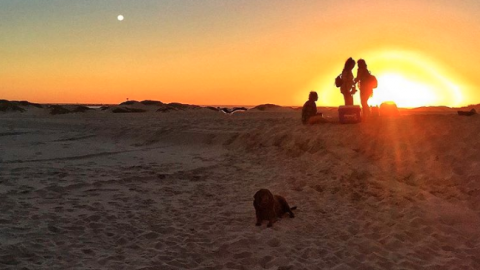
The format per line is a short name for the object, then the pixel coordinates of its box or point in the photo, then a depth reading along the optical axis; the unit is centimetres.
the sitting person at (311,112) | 1435
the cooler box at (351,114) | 1309
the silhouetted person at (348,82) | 1387
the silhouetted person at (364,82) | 1347
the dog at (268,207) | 625
